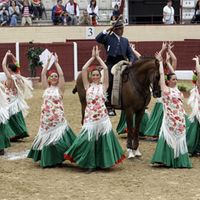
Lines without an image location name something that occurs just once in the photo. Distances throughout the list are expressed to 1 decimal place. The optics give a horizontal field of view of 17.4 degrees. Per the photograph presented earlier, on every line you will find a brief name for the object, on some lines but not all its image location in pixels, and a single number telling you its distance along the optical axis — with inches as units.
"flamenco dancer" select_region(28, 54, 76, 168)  332.8
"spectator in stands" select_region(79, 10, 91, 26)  949.2
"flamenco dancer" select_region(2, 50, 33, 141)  412.4
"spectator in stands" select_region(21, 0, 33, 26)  946.8
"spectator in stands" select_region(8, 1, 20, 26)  932.0
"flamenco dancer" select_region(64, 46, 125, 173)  323.0
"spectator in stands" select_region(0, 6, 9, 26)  937.5
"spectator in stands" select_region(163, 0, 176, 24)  968.3
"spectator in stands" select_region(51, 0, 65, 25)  948.6
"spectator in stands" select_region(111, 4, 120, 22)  909.1
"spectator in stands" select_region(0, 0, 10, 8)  950.4
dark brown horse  358.6
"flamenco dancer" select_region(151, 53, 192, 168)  332.8
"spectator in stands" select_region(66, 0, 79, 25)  957.8
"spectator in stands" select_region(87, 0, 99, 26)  964.0
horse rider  387.2
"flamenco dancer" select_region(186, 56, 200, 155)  364.8
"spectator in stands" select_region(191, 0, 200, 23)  963.3
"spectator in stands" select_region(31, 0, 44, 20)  994.7
